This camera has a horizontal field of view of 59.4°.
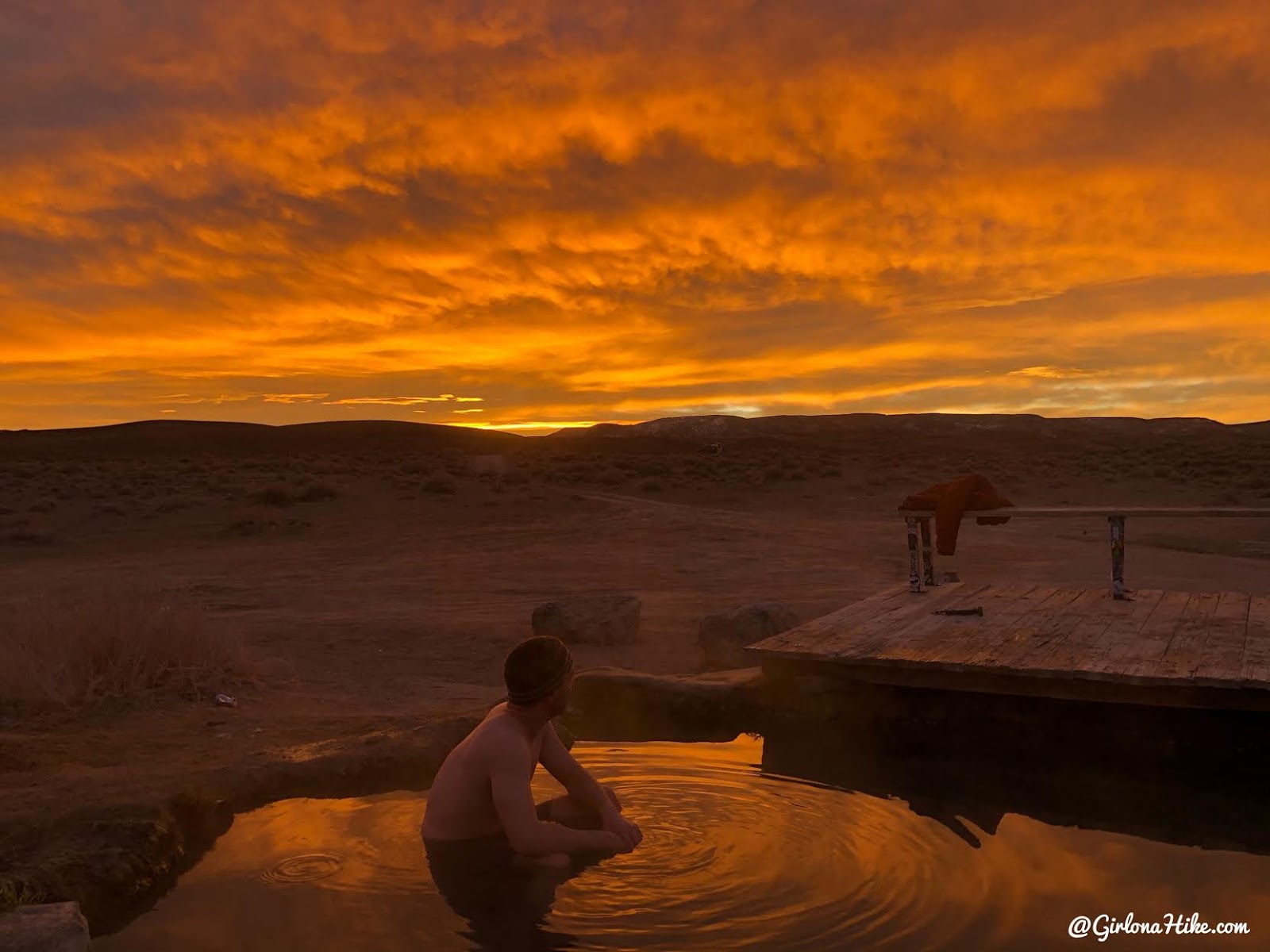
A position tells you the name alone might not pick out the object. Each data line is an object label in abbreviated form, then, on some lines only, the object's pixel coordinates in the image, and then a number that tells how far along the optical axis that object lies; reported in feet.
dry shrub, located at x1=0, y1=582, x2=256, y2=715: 24.31
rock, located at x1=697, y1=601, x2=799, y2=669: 29.71
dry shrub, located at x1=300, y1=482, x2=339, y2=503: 87.56
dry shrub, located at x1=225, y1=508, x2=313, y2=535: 72.23
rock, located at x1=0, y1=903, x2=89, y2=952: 10.91
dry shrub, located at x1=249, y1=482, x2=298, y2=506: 85.05
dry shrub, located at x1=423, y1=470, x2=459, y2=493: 91.45
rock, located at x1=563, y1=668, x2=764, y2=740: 22.84
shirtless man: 14.29
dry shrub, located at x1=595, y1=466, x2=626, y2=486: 120.35
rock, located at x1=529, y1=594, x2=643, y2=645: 32.22
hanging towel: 29.53
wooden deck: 19.47
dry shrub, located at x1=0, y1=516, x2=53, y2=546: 69.21
